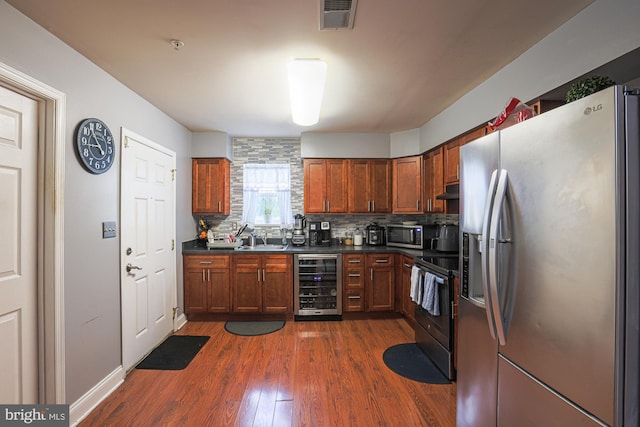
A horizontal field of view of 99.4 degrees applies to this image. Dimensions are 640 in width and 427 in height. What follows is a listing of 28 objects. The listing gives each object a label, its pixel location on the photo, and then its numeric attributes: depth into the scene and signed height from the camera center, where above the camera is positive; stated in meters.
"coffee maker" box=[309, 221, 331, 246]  3.96 -0.28
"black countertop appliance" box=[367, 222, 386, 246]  3.91 -0.30
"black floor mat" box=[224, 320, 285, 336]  3.18 -1.38
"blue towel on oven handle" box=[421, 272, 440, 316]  2.41 -0.74
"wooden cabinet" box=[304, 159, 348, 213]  3.88 +0.40
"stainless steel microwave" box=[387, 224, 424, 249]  3.51 -0.29
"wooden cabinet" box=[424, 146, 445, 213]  3.20 +0.43
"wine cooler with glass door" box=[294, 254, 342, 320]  3.51 -0.93
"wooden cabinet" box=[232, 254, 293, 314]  3.48 -0.90
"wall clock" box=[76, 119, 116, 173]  1.88 +0.51
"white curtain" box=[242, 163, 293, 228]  4.15 +0.38
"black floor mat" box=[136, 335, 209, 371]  2.49 -1.39
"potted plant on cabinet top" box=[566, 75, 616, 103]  1.08 +0.52
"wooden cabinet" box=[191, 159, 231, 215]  3.78 +0.39
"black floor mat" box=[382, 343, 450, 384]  2.30 -1.38
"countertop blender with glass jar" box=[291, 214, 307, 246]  3.88 -0.26
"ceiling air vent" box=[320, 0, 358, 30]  1.43 +1.11
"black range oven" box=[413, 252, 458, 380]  2.27 -0.91
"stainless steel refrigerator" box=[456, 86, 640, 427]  0.83 -0.19
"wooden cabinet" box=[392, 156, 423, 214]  3.69 +0.41
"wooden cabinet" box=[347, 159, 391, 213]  3.90 +0.39
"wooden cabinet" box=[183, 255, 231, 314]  3.47 -0.94
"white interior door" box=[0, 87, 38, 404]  1.49 -0.21
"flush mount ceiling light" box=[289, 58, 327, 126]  1.97 +0.99
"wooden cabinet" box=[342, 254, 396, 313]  3.53 -0.89
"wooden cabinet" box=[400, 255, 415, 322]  3.24 -0.94
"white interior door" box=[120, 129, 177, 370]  2.37 -0.31
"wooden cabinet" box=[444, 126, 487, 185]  2.64 +0.64
